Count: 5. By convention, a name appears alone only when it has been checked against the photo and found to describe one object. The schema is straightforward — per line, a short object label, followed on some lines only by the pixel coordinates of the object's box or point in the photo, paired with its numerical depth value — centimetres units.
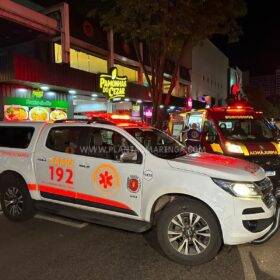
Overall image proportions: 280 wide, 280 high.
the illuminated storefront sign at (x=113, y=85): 1812
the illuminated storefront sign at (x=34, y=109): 1457
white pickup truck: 431
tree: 1170
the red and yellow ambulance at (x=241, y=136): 783
